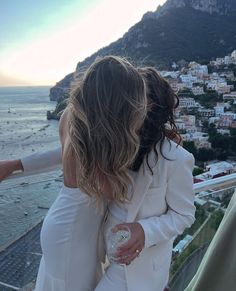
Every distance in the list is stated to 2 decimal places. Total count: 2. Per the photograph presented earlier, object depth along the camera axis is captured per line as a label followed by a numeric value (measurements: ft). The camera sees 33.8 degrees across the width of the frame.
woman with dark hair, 2.93
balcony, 4.39
